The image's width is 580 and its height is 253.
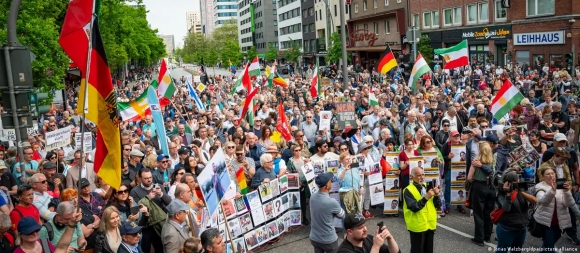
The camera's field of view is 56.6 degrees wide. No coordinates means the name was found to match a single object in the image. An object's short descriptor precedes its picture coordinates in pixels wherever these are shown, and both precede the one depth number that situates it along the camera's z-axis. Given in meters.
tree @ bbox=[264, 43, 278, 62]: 91.00
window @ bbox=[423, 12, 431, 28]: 46.25
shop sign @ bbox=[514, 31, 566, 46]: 30.47
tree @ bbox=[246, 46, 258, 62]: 99.00
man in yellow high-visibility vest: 6.86
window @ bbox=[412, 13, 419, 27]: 48.41
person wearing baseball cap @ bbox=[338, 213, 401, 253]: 4.97
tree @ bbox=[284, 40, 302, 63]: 78.06
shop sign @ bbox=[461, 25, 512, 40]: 35.75
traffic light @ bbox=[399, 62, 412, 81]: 26.75
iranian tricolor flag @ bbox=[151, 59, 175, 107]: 14.86
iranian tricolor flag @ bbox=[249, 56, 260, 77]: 20.93
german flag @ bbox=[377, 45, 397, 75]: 19.64
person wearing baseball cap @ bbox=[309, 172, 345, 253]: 6.59
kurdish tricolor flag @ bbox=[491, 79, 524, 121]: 12.64
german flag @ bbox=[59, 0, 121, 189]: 5.82
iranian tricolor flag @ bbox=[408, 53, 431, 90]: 17.36
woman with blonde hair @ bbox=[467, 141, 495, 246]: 8.31
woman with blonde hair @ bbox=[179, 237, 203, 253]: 5.38
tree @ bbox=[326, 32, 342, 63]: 54.44
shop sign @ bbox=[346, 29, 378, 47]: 56.50
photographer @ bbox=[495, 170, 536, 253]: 6.76
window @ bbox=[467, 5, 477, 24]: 39.66
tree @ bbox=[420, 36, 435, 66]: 42.78
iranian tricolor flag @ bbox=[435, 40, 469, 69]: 18.73
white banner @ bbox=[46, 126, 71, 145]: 10.61
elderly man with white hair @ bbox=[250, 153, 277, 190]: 9.05
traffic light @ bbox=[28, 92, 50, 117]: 7.81
